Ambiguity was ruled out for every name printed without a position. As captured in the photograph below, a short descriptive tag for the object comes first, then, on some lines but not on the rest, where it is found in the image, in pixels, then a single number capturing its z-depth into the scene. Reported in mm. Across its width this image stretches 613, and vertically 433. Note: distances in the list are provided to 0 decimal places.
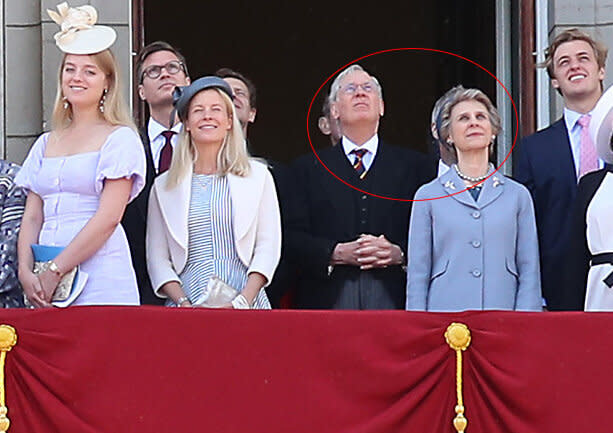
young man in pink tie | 12648
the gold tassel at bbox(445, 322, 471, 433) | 10367
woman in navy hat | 11734
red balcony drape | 10359
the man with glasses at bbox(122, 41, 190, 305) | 12500
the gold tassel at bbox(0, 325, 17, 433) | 10203
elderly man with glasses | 12469
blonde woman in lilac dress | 11227
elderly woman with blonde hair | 12047
